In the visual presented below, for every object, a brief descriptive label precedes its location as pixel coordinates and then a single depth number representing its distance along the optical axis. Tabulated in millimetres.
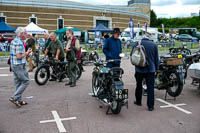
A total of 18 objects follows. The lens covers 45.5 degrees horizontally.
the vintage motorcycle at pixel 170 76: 6418
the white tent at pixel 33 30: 23109
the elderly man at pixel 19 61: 5684
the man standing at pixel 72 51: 8047
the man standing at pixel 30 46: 11703
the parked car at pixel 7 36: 25741
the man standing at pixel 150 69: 5555
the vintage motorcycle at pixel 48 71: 8438
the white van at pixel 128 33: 33919
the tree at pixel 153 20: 100438
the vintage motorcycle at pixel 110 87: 5121
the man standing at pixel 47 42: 9817
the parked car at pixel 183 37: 43147
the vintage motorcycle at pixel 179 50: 11991
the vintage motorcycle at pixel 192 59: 9383
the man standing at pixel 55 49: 8807
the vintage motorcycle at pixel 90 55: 14705
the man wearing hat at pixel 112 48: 6346
